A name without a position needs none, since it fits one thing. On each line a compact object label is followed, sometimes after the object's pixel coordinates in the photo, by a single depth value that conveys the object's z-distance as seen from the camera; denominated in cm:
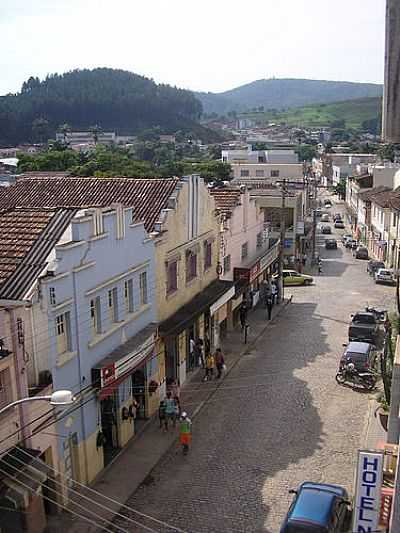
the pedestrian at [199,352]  2700
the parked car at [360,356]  2577
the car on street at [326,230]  8181
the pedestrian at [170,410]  2100
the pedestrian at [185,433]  1923
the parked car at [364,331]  3012
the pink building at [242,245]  3244
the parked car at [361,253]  5997
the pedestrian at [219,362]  2589
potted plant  2076
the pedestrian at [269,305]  3492
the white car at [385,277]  4600
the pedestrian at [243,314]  3256
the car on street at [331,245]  6746
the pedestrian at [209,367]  2586
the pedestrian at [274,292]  3735
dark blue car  1377
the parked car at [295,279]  4641
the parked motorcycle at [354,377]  2516
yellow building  2328
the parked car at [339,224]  8965
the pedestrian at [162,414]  2117
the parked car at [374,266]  4947
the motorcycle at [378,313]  3425
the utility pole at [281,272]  3819
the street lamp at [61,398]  829
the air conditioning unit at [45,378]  1524
